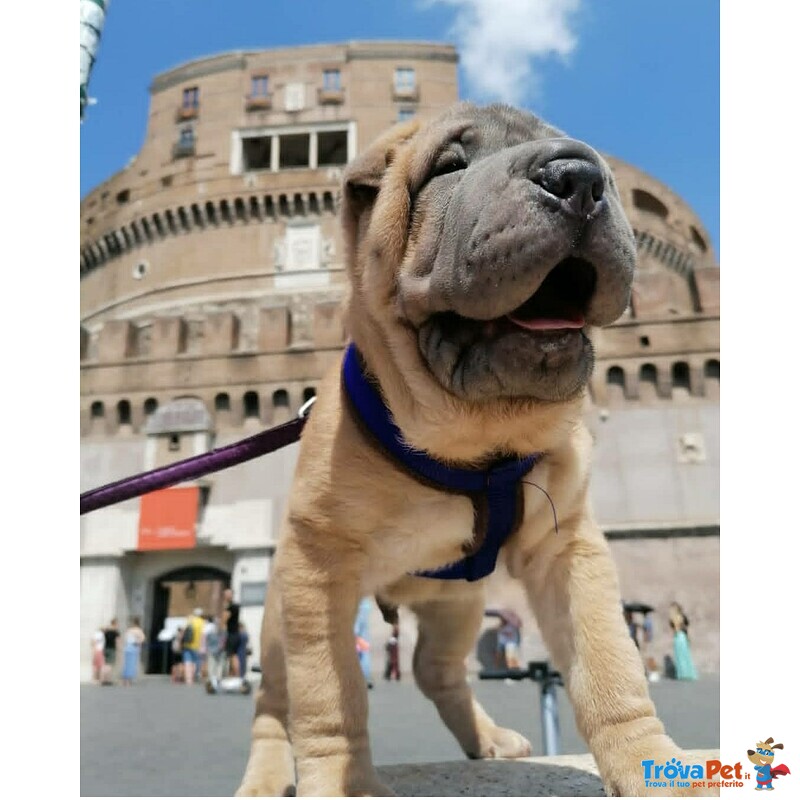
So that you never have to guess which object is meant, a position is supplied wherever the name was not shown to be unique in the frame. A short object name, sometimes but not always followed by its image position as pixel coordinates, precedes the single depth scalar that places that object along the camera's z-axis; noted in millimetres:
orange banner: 17578
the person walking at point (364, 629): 12433
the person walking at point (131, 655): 14773
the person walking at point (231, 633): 12522
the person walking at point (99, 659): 15109
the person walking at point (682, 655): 14250
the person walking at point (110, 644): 15891
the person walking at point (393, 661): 15142
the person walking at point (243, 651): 13373
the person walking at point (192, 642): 13703
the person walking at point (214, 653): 12164
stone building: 17266
